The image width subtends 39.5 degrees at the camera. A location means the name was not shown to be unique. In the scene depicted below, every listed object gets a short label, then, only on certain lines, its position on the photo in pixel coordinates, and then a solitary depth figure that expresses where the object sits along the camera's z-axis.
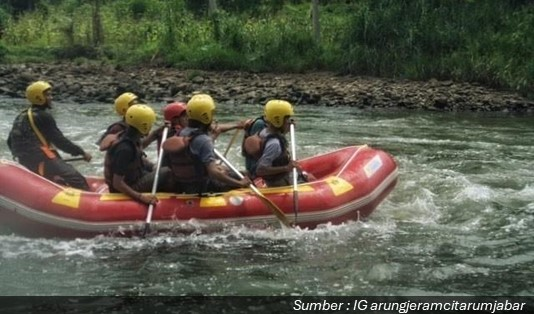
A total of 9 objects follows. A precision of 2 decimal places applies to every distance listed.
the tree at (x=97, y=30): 26.27
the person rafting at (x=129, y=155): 6.94
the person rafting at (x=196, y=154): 7.09
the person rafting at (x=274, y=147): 7.48
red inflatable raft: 6.95
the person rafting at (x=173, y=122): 7.87
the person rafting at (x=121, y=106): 7.92
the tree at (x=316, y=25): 22.50
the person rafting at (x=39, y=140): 7.79
